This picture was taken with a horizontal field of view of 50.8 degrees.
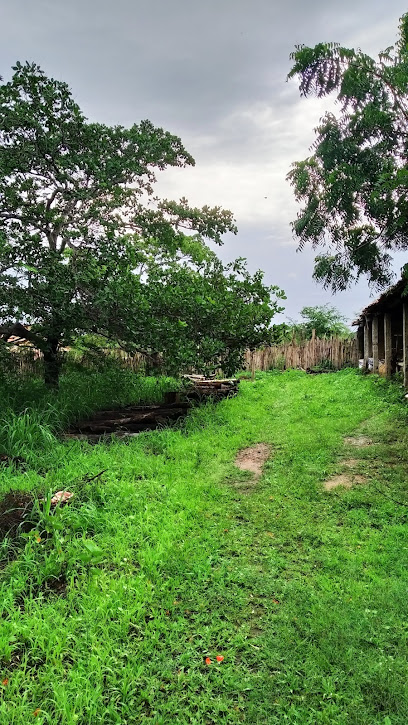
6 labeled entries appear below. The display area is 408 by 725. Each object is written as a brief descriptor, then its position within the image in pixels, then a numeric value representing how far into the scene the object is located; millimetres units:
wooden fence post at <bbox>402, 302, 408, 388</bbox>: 10069
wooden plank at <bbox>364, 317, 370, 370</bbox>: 15216
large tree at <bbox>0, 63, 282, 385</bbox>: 7605
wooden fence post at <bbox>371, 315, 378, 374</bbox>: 13461
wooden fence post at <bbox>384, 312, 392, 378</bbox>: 11859
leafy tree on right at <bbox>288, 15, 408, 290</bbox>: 5977
